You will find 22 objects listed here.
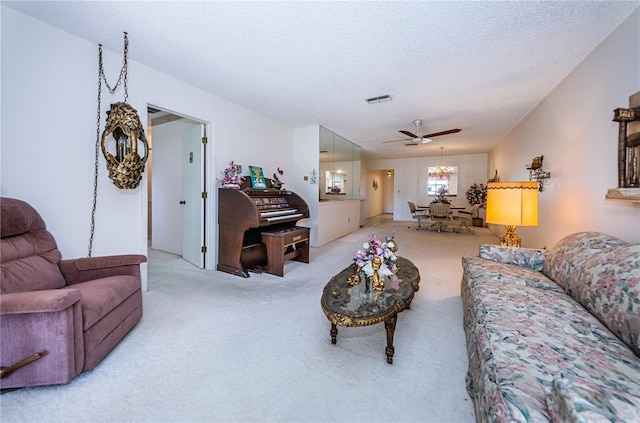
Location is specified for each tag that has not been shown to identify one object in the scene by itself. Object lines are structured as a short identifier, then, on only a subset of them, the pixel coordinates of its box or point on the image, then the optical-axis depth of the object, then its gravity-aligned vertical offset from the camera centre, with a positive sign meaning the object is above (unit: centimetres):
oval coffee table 155 -69
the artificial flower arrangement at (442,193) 810 +41
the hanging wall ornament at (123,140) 240 +65
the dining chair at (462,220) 707 -48
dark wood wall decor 177 +42
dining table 721 -65
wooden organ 330 -42
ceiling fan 471 +139
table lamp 246 +1
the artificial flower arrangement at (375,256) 199 -43
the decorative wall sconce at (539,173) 340 +46
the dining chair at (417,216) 774 -37
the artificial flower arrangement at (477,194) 816 +36
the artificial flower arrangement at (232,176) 349 +42
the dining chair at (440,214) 684 -27
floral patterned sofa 75 -64
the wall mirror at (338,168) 549 +94
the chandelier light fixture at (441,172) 893 +124
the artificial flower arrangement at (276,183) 416 +35
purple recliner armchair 134 -63
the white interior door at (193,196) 365 +12
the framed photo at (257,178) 387 +41
